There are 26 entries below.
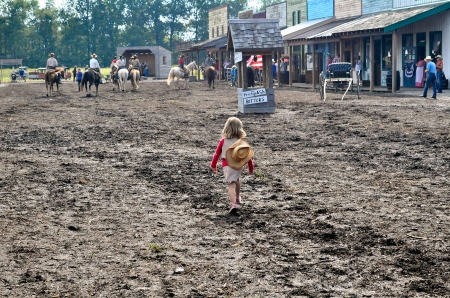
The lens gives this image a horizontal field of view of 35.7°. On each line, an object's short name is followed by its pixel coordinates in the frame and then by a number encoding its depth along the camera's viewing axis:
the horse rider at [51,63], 32.06
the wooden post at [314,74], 35.84
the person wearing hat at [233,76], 42.84
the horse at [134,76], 36.85
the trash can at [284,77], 44.31
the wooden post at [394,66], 28.62
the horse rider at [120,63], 41.05
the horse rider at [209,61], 46.95
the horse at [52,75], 32.38
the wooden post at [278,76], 40.40
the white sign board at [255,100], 20.98
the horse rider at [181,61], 49.50
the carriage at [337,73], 26.47
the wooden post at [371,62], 29.85
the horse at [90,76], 31.33
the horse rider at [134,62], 41.84
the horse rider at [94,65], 35.16
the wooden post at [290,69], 37.27
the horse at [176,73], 38.04
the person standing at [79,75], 42.97
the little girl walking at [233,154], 7.92
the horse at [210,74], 38.78
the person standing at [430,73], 24.75
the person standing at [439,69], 26.86
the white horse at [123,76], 35.56
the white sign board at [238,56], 20.90
